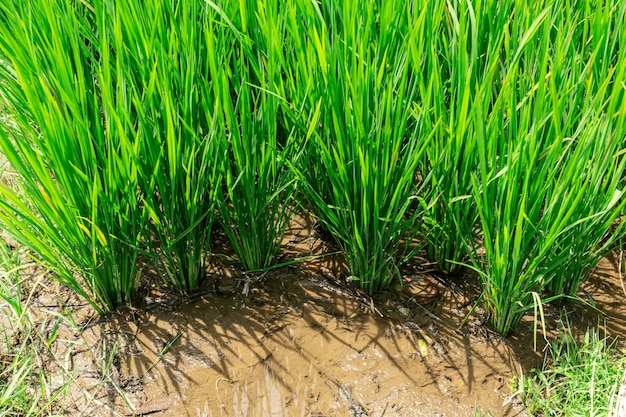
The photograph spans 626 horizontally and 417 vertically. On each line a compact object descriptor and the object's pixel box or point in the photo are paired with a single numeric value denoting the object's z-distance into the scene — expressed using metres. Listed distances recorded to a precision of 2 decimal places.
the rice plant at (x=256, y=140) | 1.58
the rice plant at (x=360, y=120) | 1.52
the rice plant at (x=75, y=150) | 1.48
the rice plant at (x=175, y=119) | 1.53
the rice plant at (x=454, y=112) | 1.53
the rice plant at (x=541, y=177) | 1.43
